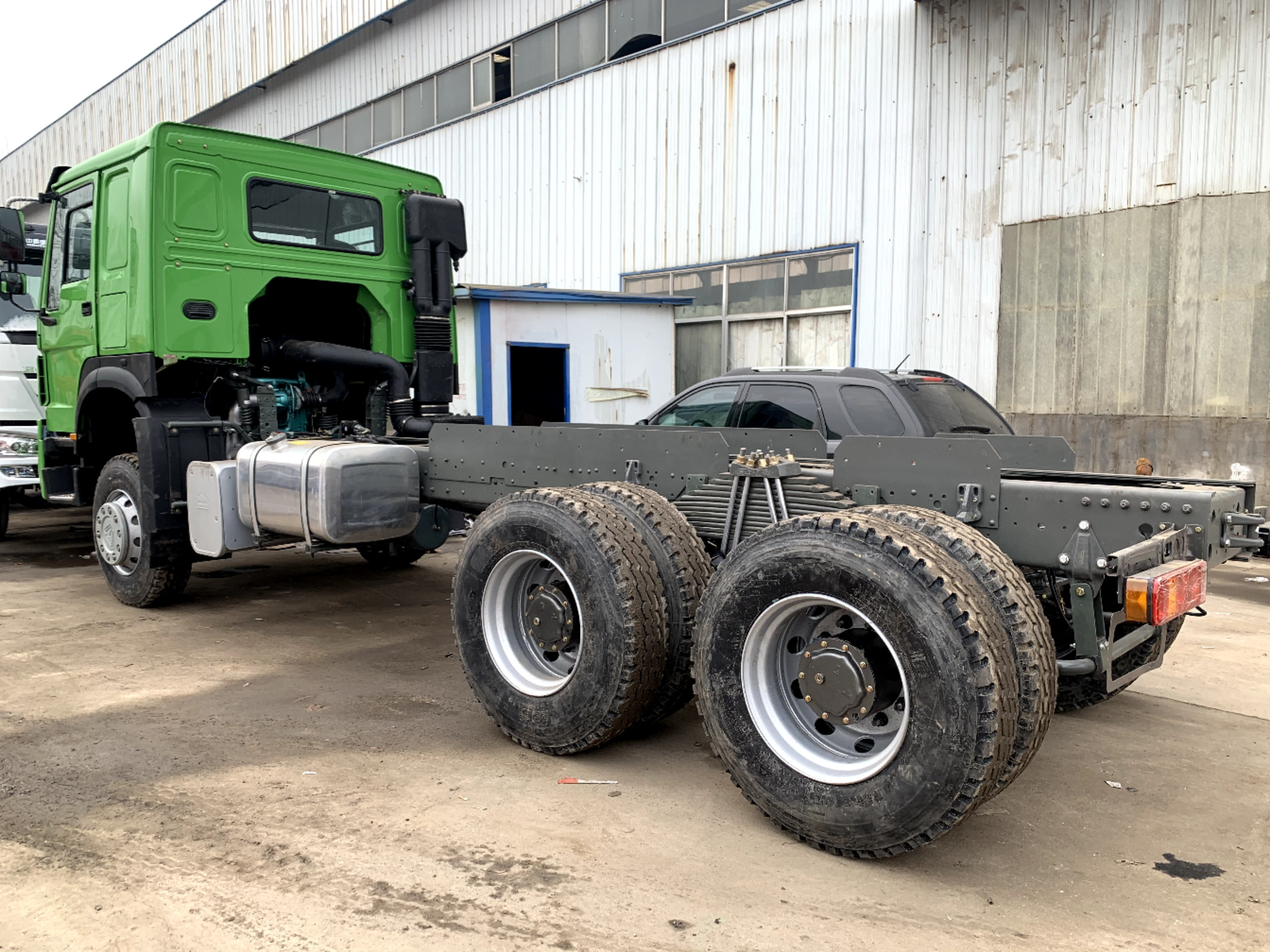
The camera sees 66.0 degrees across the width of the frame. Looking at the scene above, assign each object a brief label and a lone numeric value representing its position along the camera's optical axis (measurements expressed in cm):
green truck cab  612
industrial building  929
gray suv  639
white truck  855
